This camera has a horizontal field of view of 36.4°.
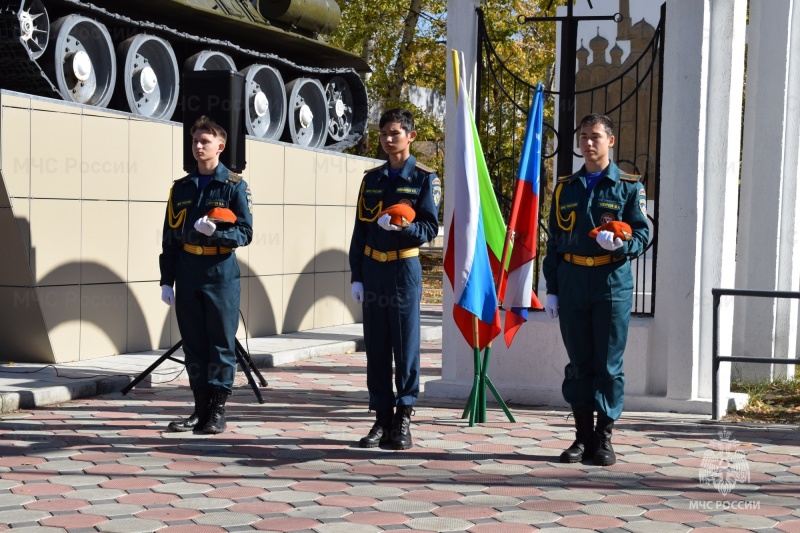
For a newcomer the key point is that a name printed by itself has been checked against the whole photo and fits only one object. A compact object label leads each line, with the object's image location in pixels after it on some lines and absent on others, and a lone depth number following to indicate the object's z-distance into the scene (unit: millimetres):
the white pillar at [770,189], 10242
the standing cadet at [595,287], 6383
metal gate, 8898
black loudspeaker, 9617
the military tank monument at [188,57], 11891
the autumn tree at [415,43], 26672
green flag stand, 7611
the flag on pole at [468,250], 7762
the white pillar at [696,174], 8117
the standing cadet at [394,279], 6816
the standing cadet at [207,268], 7141
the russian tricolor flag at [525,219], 7922
